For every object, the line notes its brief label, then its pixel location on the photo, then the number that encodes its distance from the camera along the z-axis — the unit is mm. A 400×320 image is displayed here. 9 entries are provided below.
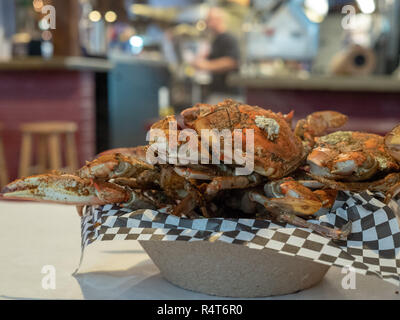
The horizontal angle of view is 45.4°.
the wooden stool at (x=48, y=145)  4121
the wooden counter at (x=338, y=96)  3295
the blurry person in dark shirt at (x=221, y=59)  5043
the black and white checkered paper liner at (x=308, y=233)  742
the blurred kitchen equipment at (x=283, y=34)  3812
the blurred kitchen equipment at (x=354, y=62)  3465
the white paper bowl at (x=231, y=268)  772
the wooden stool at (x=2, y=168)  4285
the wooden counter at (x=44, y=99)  4352
